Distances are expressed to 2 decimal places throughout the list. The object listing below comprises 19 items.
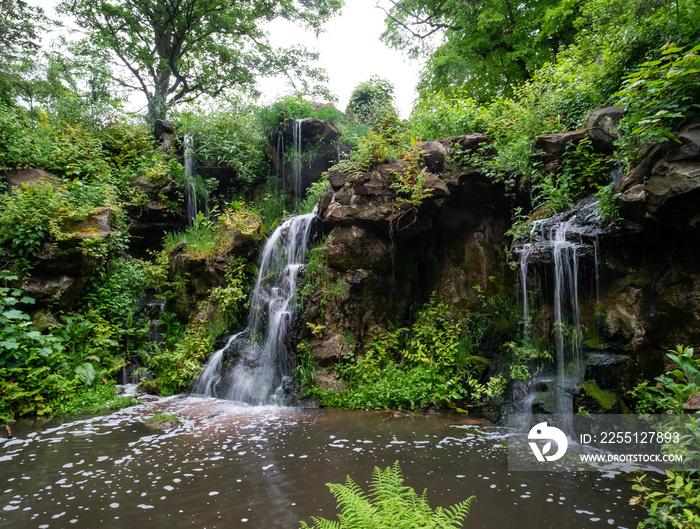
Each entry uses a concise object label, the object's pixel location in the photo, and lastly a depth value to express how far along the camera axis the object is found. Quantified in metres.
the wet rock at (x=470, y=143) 8.10
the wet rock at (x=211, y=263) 9.49
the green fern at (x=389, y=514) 2.28
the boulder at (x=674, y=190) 4.61
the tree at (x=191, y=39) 16.59
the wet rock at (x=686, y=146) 4.64
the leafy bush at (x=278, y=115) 12.52
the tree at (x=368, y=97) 14.99
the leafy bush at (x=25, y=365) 6.33
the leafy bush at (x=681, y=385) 3.61
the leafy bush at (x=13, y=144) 9.51
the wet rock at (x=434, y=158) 8.27
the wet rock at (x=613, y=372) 5.21
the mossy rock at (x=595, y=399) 5.05
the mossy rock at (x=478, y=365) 7.10
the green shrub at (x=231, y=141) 12.89
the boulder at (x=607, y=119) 6.45
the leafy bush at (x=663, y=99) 4.57
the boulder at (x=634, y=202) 5.14
